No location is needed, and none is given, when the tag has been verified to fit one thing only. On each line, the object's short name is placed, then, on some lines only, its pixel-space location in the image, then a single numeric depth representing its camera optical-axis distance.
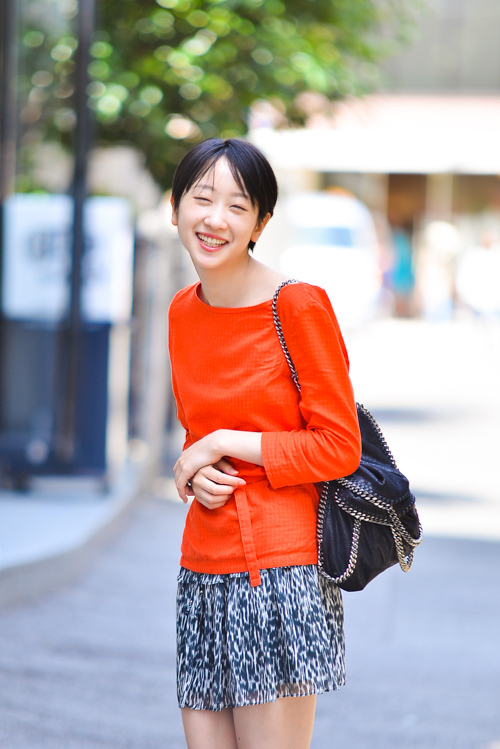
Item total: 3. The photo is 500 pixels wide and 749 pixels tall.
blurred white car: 38.63
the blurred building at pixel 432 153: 50.72
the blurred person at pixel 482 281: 35.74
